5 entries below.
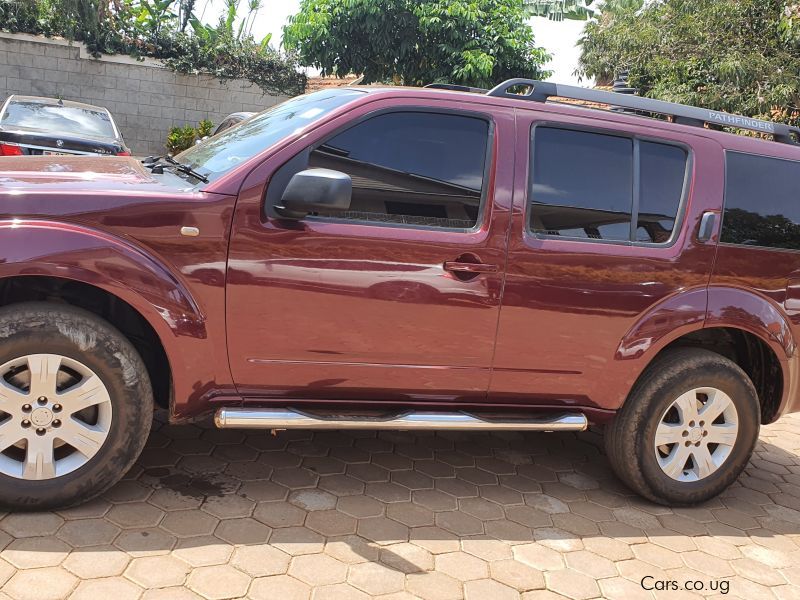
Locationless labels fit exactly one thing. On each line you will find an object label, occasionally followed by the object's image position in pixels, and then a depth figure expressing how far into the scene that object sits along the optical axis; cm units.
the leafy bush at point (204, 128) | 1806
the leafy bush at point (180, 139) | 1652
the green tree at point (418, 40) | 1738
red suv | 281
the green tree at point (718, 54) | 1266
